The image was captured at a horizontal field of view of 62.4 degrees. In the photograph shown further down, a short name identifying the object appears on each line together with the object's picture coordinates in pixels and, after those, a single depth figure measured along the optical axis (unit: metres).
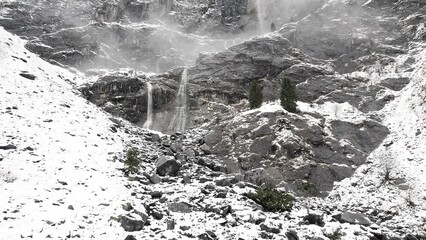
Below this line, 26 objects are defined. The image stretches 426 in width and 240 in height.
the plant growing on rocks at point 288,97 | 45.28
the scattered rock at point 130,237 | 17.75
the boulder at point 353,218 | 24.28
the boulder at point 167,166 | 29.03
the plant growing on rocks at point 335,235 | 21.39
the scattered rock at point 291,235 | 20.38
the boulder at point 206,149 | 39.44
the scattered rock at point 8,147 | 24.33
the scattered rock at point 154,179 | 26.88
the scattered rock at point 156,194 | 23.95
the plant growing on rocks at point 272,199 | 23.91
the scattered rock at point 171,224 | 19.78
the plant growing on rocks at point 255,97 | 48.66
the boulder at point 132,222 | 19.06
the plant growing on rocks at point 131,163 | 27.02
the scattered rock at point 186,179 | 27.39
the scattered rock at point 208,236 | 19.19
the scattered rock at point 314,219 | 22.86
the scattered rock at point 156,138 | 40.33
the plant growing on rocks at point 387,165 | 32.53
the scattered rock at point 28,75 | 41.19
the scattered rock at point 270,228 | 20.59
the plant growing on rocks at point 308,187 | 33.28
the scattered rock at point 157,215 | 21.02
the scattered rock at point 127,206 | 20.83
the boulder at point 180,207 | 22.28
